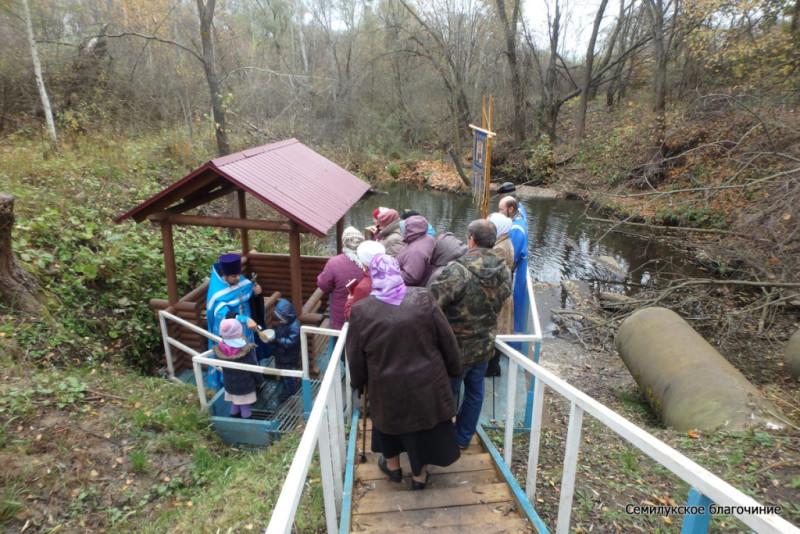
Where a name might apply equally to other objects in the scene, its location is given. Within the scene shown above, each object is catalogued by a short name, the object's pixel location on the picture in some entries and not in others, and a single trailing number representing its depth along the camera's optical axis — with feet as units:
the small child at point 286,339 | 16.80
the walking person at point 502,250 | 15.53
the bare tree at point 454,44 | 67.51
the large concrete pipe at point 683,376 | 14.32
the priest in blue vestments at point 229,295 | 15.57
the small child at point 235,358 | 15.13
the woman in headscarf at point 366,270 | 10.03
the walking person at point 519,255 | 16.83
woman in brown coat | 8.39
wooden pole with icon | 23.89
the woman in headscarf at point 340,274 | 14.38
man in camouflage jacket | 9.73
